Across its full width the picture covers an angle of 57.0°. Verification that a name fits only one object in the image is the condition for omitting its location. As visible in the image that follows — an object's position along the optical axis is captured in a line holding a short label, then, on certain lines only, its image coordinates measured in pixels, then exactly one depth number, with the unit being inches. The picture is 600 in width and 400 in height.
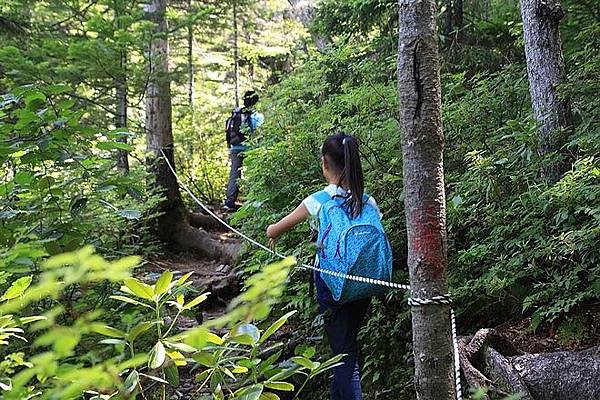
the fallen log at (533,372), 117.8
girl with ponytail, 132.5
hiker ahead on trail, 367.9
